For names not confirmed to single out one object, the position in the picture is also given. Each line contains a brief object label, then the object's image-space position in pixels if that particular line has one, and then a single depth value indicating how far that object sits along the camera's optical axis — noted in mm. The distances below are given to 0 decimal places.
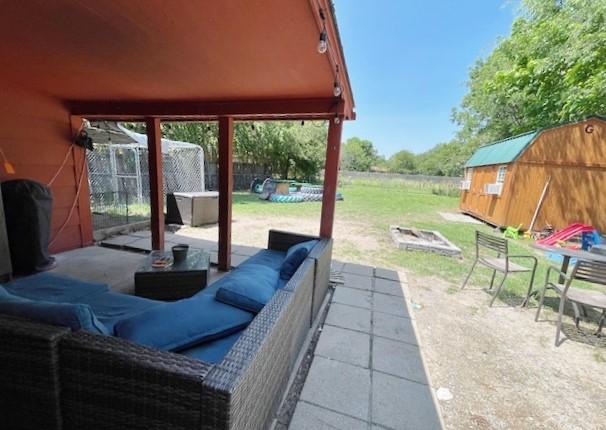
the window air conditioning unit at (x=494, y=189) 7703
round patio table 2799
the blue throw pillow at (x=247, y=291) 1537
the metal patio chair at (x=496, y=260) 2980
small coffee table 2516
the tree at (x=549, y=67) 6297
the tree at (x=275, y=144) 12070
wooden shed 6438
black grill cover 3004
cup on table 2814
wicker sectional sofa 813
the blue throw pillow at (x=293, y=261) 2275
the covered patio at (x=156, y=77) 1521
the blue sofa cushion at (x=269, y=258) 2762
